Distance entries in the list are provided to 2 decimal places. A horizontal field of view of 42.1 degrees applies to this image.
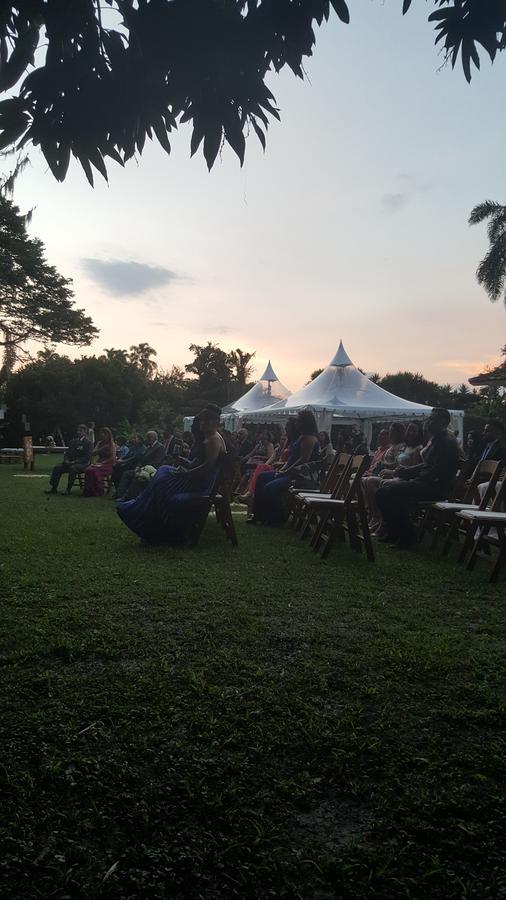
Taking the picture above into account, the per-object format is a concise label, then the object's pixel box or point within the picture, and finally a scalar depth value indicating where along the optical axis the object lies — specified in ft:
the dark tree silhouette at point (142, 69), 8.39
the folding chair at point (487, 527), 19.54
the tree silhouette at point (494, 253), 116.16
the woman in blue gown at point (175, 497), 24.27
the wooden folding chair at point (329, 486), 28.60
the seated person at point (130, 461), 47.62
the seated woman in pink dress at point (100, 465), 48.73
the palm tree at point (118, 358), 172.05
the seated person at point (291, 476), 32.55
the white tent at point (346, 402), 73.36
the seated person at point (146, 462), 43.62
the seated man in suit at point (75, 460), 49.42
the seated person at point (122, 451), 59.47
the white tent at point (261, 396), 105.42
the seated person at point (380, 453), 38.32
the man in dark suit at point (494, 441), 28.73
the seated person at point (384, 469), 31.60
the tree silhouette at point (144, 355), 286.25
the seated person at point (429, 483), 25.46
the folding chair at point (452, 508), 23.93
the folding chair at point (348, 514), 22.48
